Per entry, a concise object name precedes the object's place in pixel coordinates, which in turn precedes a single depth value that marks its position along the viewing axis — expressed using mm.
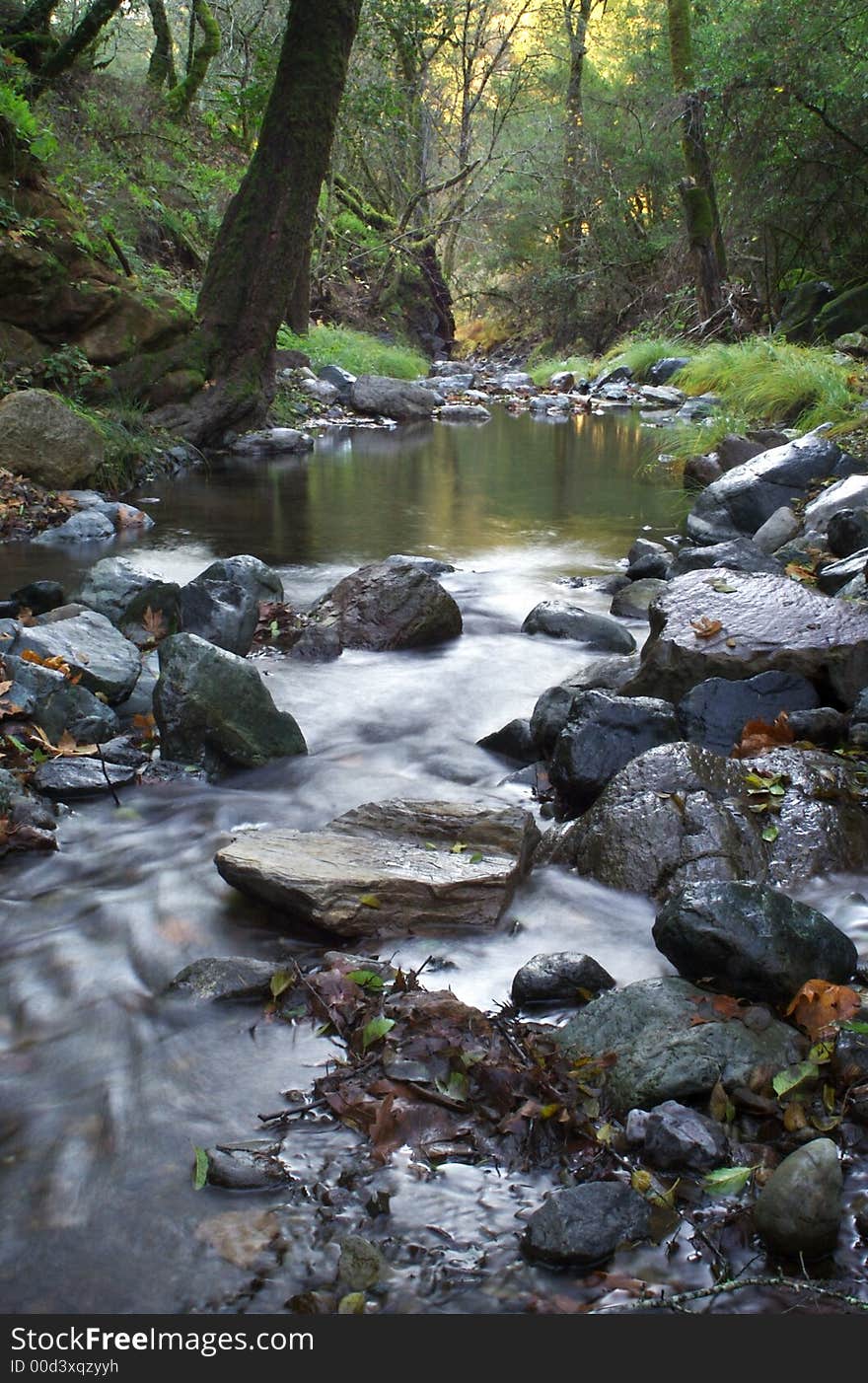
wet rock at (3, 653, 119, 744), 4383
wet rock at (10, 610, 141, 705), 4754
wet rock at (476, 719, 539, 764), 4582
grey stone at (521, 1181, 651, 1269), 1971
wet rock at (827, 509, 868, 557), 6316
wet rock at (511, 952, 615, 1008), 2791
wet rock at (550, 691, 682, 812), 3945
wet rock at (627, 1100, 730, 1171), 2172
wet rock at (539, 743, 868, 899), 3326
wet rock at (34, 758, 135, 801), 4055
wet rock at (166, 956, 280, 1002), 2834
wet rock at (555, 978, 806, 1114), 2332
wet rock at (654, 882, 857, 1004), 2613
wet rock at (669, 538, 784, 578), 6461
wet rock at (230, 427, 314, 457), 13094
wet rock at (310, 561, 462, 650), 6184
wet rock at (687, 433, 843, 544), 8164
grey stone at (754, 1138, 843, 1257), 1952
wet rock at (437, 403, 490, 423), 18406
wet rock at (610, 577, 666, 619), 6731
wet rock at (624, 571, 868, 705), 4312
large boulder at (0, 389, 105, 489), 8906
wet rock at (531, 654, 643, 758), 4438
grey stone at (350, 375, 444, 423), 17766
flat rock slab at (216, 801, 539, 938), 3121
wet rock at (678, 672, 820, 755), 4152
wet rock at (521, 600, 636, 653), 6117
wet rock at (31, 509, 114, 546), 8250
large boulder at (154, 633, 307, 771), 4371
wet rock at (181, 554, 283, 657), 5793
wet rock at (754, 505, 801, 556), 7371
